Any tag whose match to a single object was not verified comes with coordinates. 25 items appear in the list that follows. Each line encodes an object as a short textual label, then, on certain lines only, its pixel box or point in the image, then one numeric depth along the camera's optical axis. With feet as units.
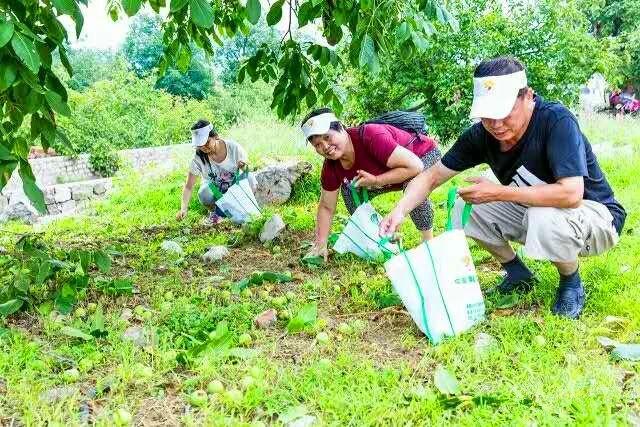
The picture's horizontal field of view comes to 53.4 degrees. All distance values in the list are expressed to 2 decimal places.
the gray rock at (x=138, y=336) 9.14
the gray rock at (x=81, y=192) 32.65
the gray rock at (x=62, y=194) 31.81
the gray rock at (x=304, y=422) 6.68
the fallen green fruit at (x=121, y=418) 6.73
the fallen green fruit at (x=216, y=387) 7.37
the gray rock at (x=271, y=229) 16.55
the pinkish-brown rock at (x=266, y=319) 9.93
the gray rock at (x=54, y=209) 31.68
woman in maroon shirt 12.53
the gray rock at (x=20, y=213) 28.02
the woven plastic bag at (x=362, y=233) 12.62
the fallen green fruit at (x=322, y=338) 8.92
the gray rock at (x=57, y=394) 7.38
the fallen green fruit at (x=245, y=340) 9.01
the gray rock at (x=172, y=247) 15.98
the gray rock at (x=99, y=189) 32.91
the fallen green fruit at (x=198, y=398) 7.13
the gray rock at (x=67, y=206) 32.00
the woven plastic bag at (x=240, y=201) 17.72
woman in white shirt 17.88
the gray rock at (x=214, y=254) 14.89
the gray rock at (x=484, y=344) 8.23
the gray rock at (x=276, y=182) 24.14
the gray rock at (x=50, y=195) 31.45
